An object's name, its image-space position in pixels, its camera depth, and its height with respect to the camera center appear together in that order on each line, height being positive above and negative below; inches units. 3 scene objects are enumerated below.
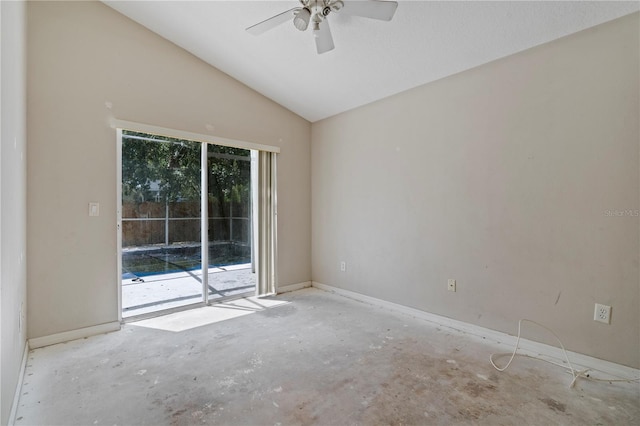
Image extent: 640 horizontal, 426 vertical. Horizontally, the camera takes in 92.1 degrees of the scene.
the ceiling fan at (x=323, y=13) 78.0 +54.9
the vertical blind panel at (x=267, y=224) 163.8 -3.9
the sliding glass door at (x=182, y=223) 128.1 -2.4
